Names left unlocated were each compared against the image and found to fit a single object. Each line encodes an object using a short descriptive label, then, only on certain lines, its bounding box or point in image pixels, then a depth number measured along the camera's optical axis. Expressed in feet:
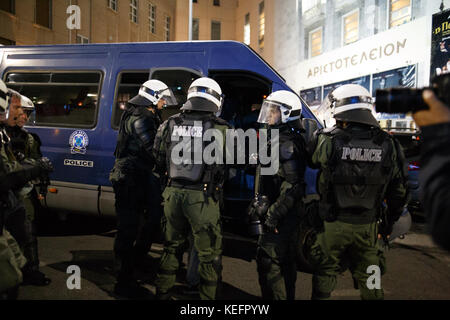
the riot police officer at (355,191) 7.69
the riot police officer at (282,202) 8.98
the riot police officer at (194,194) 8.89
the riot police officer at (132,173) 10.82
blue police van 13.55
